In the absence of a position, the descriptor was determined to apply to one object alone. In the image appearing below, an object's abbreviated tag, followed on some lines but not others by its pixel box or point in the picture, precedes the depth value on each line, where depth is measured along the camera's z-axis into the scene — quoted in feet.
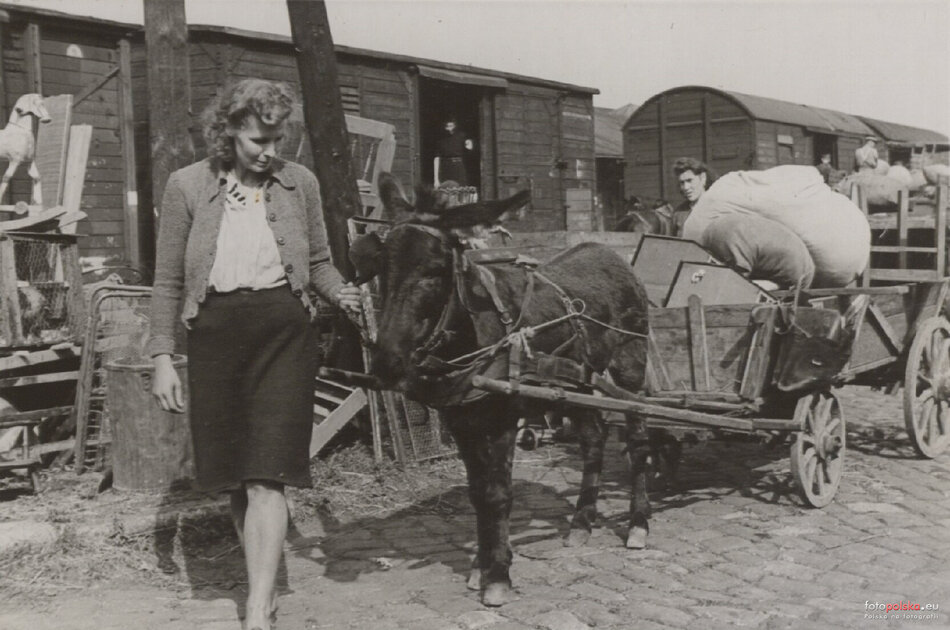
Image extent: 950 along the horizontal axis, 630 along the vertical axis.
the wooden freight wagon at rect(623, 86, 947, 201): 92.48
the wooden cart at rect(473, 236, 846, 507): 18.60
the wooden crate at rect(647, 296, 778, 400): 18.89
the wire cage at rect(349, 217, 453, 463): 23.52
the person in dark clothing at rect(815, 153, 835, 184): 56.29
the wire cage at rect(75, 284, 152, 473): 21.65
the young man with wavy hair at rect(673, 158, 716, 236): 29.07
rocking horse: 33.01
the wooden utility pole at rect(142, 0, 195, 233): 23.53
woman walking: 12.19
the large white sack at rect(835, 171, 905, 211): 32.32
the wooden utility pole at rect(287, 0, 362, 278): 21.77
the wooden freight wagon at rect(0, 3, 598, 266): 43.50
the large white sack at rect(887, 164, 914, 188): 41.89
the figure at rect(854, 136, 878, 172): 41.39
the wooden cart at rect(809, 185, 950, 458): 22.13
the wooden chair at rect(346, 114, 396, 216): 41.29
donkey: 13.26
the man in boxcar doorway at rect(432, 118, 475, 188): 64.54
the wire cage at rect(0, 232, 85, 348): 23.47
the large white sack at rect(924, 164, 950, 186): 39.17
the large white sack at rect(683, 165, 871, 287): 21.68
